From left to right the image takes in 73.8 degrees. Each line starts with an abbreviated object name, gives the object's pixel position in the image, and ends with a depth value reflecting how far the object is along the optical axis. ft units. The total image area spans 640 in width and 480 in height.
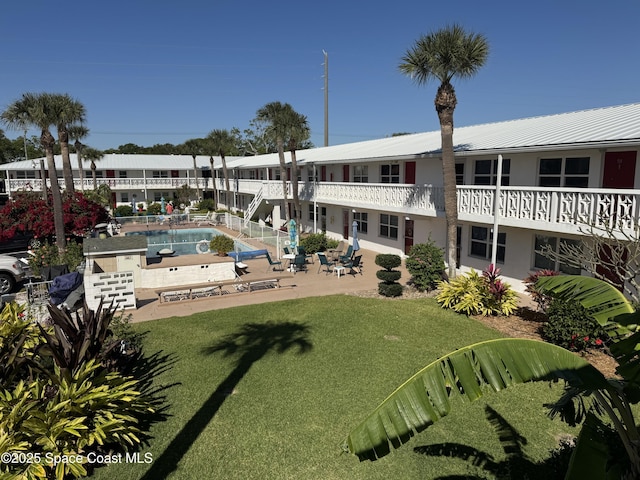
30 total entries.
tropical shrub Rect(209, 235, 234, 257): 71.15
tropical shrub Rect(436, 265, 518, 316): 41.42
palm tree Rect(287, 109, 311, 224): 91.56
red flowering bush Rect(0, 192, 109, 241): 65.57
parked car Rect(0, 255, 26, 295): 54.39
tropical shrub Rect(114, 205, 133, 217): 144.12
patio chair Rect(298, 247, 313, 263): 67.10
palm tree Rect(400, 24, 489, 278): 44.62
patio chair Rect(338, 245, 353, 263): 60.29
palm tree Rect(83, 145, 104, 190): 152.87
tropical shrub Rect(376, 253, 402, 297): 48.78
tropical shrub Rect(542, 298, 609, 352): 31.42
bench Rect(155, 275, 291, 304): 48.60
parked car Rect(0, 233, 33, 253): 85.96
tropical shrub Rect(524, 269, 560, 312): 39.17
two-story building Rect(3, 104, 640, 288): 39.68
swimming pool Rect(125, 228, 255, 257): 76.24
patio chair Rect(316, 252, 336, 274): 59.82
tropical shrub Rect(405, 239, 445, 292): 49.67
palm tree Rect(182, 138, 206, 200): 171.07
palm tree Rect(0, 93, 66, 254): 64.90
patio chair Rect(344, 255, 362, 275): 58.57
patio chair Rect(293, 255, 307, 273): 61.36
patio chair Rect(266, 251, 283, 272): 60.70
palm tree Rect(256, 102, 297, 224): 91.35
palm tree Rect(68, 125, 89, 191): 139.03
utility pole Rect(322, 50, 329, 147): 184.75
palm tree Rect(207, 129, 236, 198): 163.84
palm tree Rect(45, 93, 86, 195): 67.54
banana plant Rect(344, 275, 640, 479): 11.28
